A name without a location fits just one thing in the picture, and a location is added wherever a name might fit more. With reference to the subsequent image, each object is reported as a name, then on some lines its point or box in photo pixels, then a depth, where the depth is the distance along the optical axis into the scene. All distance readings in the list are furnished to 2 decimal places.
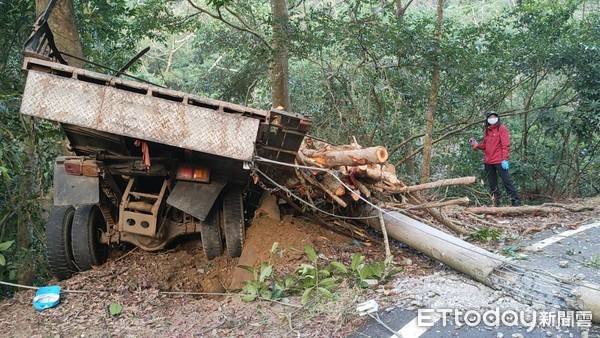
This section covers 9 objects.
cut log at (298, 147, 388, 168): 4.63
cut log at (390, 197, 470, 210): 5.20
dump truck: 4.34
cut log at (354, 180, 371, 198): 5.37
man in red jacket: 9.20
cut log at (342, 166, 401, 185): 5.33
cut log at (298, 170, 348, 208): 5.31
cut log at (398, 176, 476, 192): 5.13
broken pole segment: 3.80
